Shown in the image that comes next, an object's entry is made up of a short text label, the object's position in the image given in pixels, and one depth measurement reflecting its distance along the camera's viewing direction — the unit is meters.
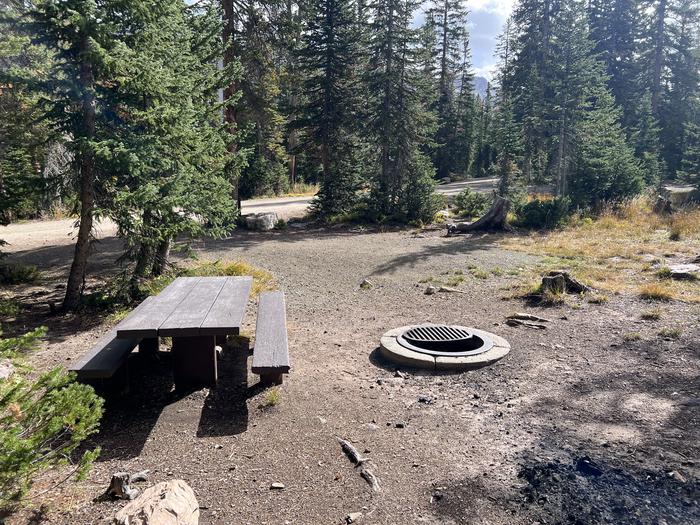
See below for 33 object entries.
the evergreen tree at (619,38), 34.41
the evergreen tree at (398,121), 17.97
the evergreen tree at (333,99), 18.14
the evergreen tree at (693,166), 19.89
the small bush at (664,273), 9.39
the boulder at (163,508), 2.49
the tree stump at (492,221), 16.30
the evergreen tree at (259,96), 15.66
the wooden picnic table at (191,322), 4.01
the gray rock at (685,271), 9.20
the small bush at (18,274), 8.71
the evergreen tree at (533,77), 26.40
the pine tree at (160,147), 6.42
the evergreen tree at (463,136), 37.53
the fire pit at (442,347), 5.40
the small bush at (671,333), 6.16
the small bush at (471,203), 19.22
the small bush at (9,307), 6.58
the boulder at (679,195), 20.36
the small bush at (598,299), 7.83
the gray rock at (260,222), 16.48
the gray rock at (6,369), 4.35
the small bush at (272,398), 4.41
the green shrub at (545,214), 16.61
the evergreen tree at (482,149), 40.75
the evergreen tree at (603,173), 18.23
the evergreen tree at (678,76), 31.89
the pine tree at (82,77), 5.94
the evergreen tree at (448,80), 37.00
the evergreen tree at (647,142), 23.77
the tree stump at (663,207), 17.84
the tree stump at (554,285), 8.11
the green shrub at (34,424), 2.19
